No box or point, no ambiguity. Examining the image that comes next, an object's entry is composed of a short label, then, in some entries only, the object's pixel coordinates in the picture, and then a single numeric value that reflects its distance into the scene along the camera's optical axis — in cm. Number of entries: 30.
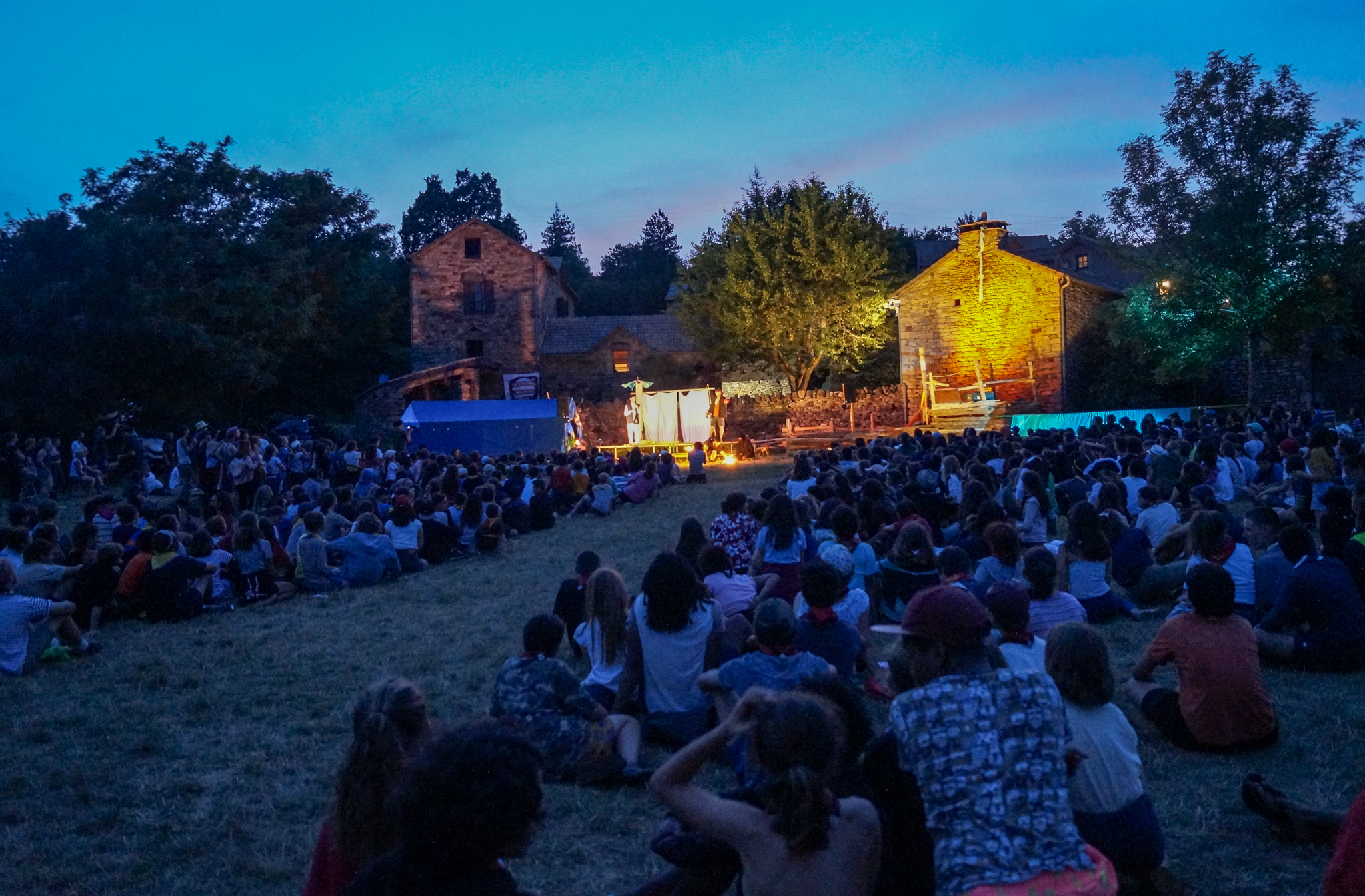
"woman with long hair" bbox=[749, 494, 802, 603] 809
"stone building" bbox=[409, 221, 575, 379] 4441
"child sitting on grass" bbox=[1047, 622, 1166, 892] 365
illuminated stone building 3547
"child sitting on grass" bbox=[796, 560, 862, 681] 547
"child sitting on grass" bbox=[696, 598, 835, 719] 438
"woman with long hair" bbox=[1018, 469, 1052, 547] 1048
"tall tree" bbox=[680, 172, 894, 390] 3897
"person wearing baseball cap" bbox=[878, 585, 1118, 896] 280
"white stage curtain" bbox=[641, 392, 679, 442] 3183
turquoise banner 2592
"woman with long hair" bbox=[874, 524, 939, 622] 779
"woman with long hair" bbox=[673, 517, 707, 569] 769
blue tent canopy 3011
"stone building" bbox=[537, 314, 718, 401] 4562
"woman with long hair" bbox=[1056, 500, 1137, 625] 805
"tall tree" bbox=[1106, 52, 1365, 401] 2858
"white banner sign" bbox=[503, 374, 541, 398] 4369
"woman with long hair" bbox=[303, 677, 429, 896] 299
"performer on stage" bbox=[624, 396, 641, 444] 3180
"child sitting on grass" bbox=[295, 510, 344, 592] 1177
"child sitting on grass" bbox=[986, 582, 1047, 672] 442
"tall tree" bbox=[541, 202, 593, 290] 7869
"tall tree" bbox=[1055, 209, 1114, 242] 7291
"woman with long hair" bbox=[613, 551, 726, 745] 566
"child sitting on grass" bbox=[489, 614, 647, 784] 522
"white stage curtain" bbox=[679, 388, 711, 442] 3183
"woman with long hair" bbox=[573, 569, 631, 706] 596
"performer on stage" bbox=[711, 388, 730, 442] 3206
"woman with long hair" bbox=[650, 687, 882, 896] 254
